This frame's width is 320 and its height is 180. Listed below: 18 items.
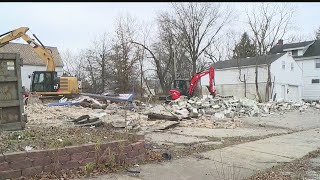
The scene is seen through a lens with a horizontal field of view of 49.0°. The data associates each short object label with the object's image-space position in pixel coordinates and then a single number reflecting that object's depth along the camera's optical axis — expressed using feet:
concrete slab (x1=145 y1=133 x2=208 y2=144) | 31.30
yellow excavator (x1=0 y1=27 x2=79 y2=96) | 86.22
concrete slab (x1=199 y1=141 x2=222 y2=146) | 30.38
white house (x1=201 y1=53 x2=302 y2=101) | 134.62
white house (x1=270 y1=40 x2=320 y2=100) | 151.33
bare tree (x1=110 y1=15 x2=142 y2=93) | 138.89
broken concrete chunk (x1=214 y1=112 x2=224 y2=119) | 57.28
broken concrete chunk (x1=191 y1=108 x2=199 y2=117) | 54.36
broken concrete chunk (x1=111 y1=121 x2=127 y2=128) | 34.27
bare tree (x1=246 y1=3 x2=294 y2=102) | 153.17
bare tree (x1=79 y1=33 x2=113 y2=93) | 156.76
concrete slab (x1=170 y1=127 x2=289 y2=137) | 37.51
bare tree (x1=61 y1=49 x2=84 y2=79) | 198.03
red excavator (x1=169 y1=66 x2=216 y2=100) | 89.51
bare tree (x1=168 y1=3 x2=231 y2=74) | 176.04
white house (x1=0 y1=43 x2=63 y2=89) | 177.27
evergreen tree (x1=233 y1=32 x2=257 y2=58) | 199.84
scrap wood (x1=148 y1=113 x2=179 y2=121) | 46.06
